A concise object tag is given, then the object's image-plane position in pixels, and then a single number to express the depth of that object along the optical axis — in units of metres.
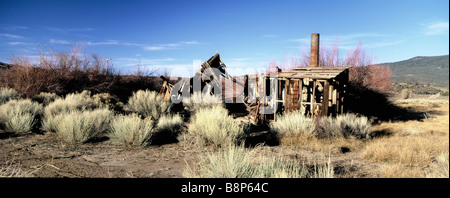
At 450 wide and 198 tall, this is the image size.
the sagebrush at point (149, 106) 13.27
